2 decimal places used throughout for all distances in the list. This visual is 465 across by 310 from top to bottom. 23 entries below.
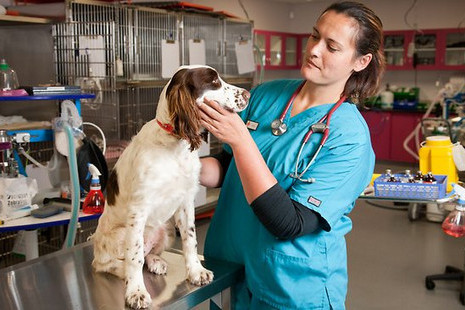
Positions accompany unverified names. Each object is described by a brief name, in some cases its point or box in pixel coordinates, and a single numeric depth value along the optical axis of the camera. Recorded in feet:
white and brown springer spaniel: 4.65
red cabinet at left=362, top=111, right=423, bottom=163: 25.18
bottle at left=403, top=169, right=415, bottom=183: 8.08
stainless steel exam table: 4.60
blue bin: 7.77
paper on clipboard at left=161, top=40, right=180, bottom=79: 14.01
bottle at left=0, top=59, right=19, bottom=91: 10.07
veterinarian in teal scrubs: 4.44
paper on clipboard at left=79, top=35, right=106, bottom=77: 11.38
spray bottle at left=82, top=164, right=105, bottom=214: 8.63
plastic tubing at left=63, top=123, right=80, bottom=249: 8.17
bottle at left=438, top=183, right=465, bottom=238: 7.58
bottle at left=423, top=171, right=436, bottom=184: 8.05
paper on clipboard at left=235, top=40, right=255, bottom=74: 17.28
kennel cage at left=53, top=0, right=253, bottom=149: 11.50
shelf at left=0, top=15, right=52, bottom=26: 10.58
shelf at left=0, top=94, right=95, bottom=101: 9.30
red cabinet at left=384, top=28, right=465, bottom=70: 25.34
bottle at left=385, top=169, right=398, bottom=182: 8.21
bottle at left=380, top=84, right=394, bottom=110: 25.98
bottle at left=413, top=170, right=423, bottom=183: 8.10
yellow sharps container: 8.97
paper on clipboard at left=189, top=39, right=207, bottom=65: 14.92
